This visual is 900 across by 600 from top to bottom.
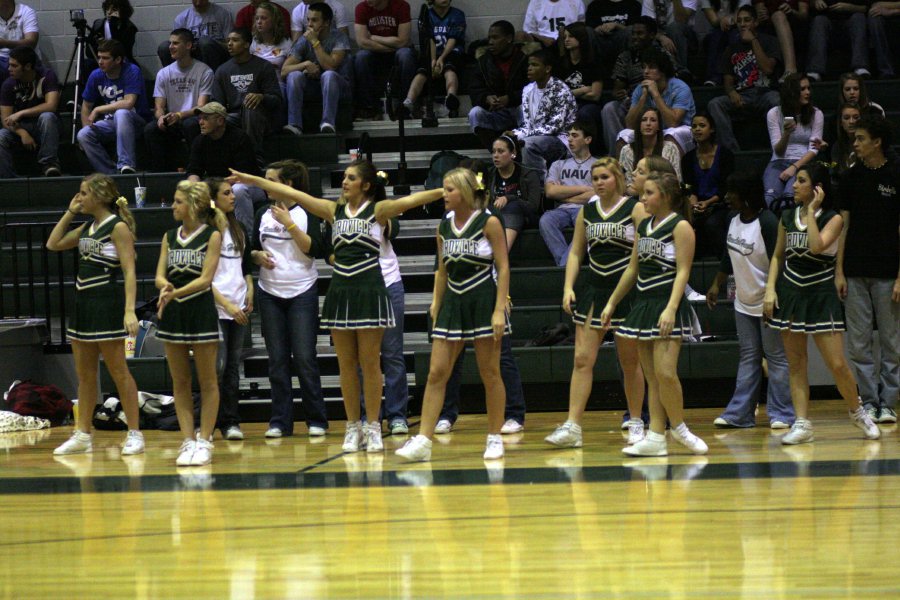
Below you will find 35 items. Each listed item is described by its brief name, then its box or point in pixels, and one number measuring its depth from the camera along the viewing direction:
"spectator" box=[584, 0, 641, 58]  20.52
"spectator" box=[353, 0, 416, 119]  21.31
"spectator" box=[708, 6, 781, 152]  19.37
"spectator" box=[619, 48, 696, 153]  18.06
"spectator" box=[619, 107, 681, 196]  16.94
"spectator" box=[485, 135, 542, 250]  17.06
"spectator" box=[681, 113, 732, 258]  17.16
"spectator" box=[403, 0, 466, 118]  21.09
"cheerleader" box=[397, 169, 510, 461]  11.30
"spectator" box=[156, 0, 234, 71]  22.06
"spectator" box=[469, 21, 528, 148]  19.59
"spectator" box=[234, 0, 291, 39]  21.86
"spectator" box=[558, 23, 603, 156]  19.48
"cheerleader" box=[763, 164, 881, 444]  11.94
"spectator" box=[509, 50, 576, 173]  18.47
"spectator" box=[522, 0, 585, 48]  20.91
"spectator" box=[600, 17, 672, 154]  18.87
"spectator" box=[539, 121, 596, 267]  17.50
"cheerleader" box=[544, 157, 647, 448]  12.01
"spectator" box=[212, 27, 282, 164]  19.81
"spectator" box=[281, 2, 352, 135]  20.41
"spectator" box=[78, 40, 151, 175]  20.30
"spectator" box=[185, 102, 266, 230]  17.41
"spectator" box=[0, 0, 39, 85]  22.45
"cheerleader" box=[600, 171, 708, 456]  11.12
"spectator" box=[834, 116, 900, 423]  13.55
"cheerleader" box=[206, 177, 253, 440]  13.12
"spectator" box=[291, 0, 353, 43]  21.50
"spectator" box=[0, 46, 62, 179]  20.80
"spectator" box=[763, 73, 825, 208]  17.47
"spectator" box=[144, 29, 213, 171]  20.39
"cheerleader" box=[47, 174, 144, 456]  12.62
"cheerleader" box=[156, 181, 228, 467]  11.87
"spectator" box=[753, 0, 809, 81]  19.87
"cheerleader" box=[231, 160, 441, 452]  11.92
